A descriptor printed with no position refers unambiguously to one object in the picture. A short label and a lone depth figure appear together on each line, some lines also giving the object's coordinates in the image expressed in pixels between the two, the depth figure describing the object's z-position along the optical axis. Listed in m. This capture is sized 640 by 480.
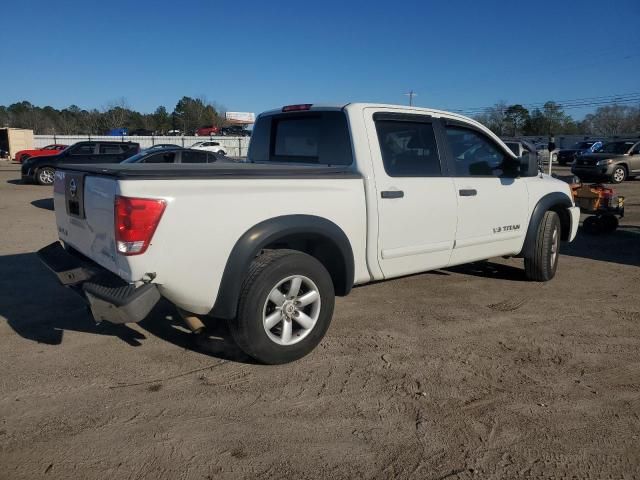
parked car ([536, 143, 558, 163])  33.94
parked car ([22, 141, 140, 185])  17.22
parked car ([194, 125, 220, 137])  66.31
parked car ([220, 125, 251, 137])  63.59
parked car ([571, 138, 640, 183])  21.17
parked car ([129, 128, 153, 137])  67.38
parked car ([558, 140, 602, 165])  34.28
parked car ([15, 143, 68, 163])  25.76
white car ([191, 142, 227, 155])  39.67
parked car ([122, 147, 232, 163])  13.00
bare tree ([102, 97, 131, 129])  79.38
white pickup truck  3.17
